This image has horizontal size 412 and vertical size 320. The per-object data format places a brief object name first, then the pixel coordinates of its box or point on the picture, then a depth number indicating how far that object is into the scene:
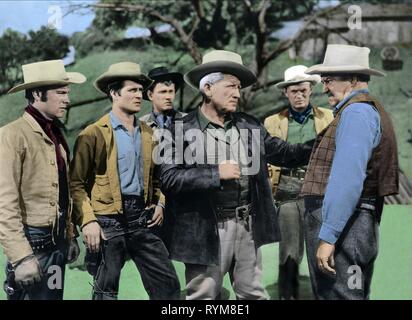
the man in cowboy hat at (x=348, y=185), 4.76
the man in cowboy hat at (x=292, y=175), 5.71
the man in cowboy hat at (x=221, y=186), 5.45
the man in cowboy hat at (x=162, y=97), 5.74
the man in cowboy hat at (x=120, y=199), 5.49
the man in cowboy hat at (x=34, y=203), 5.28
